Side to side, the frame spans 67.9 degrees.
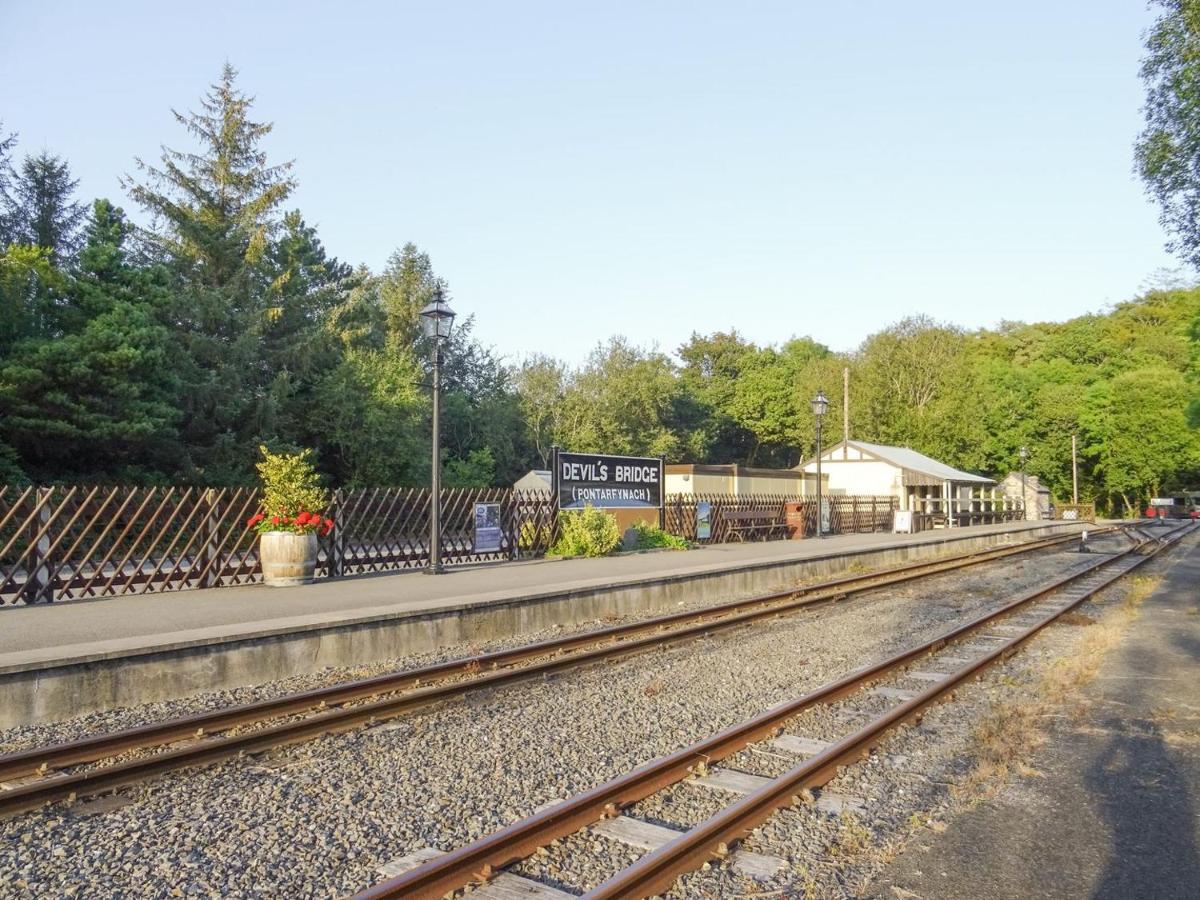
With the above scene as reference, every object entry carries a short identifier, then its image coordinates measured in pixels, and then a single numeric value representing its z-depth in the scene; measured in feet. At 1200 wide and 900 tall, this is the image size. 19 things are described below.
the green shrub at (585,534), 67.21
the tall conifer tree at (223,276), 95.14
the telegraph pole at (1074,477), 214.28
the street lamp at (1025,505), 194.88
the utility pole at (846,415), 148.97
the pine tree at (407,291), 161.07
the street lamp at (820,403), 94.99
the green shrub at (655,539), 76.59
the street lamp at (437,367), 51.01
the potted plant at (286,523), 45.88
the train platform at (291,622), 25.54
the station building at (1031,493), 198.90
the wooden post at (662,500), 78.28
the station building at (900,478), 140.26
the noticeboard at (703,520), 84.07
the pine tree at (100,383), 74.13
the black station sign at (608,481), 68.59
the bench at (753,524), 90.51
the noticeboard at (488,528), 61.21
